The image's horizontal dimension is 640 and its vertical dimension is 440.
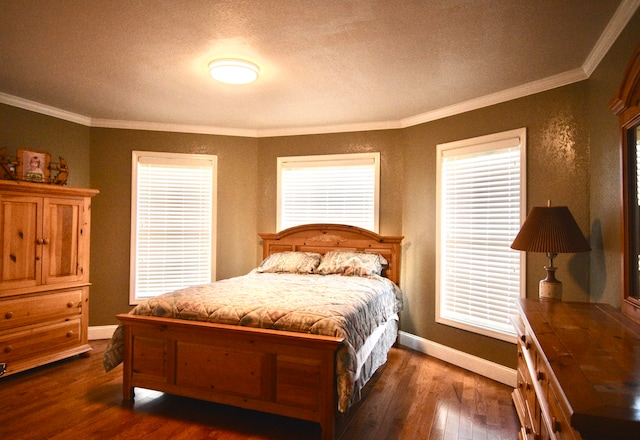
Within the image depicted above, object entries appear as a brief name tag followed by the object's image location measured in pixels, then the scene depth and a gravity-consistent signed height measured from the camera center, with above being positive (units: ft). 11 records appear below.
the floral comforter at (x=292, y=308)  7.59 -1.96
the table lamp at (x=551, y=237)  7.67 -0.23
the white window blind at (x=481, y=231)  10.68 -0.17
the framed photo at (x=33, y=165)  11.25 +1.69
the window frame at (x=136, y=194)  14.70 +1.13
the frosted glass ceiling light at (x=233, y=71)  9.12 +3.83
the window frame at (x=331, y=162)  14.55 +2.51
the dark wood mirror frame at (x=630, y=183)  6.06 +0.77
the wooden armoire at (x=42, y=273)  10.43 -1.60
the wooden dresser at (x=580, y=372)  2.96 -1.49
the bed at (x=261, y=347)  7.47 -2.77
